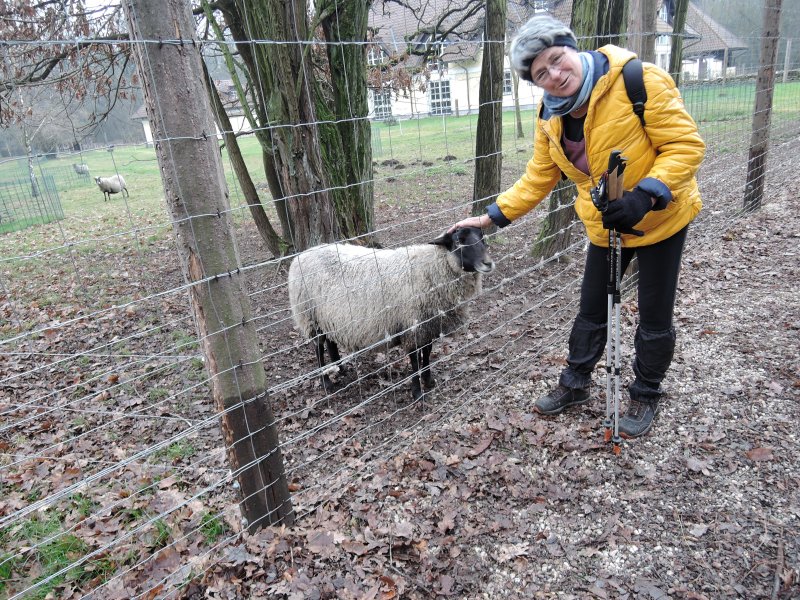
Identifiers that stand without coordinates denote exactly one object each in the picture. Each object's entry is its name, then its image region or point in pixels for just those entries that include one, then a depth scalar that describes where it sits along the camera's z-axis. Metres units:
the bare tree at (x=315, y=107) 5.11
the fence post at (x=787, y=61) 8.90
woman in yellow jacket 2.62
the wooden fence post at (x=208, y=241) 2.08
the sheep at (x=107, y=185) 17.00
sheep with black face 4.52
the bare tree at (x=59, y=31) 6.49
